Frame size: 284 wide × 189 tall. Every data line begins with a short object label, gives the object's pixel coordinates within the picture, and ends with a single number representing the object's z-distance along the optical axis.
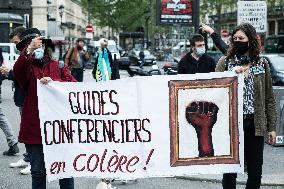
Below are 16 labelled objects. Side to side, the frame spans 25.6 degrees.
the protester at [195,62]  7.86
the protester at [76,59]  14.95
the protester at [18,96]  7.12
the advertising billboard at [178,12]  14.79
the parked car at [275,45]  36.81
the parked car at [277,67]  17.54
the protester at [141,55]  40.88
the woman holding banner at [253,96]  5.32
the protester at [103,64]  8.62
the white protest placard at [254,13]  15.35
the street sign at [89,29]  46.41
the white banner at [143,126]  5.54
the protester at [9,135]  9.06
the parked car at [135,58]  33.13
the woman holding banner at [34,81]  5.38
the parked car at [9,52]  26.88
